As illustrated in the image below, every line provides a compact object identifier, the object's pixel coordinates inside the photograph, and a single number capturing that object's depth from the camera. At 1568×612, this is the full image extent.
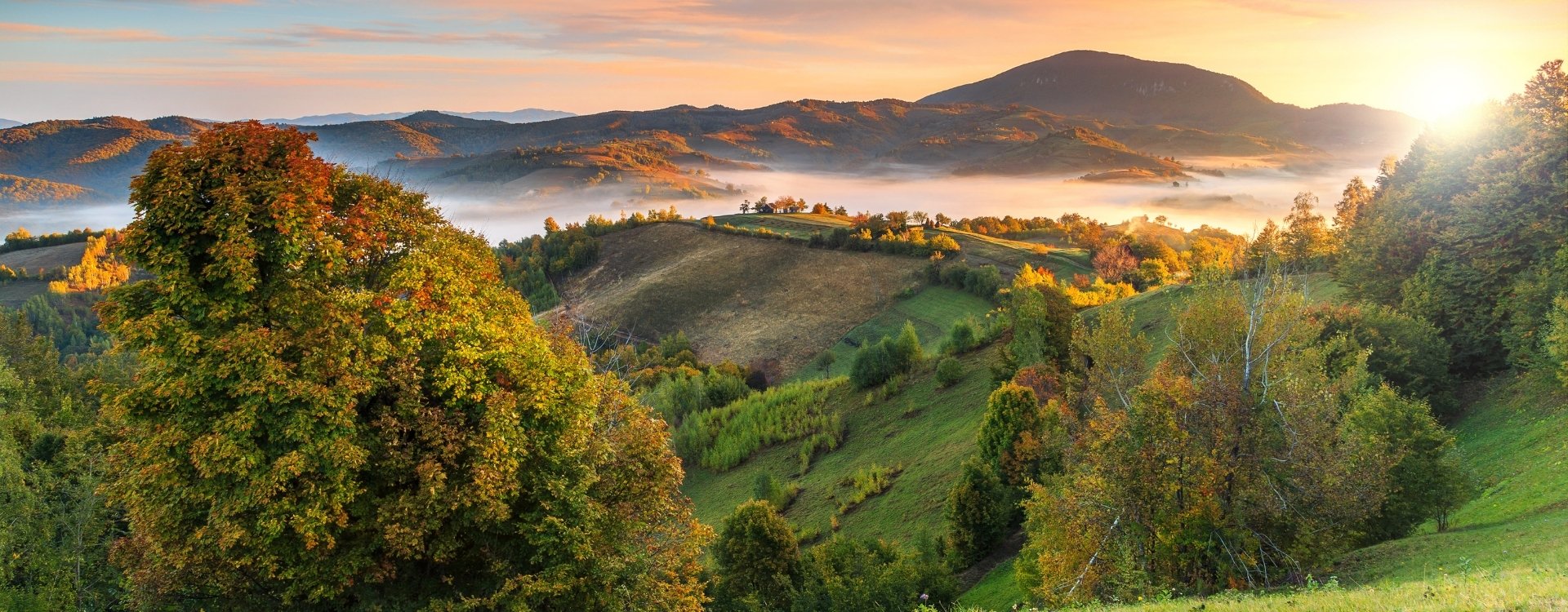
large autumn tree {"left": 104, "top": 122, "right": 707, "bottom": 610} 15.59
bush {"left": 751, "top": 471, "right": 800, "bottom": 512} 55.22
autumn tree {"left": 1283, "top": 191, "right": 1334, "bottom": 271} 70.06
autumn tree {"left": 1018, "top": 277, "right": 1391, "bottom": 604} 17.75
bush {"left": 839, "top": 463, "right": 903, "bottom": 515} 51.88
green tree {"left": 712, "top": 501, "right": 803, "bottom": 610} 35.41
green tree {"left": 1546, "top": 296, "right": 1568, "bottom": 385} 28.28
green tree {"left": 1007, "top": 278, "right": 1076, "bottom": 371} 51.22
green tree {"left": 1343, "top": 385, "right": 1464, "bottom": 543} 22.36
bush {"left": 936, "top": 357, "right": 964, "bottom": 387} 68.06
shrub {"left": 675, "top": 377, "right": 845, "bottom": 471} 70.69
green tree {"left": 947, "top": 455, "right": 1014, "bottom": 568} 39.81
